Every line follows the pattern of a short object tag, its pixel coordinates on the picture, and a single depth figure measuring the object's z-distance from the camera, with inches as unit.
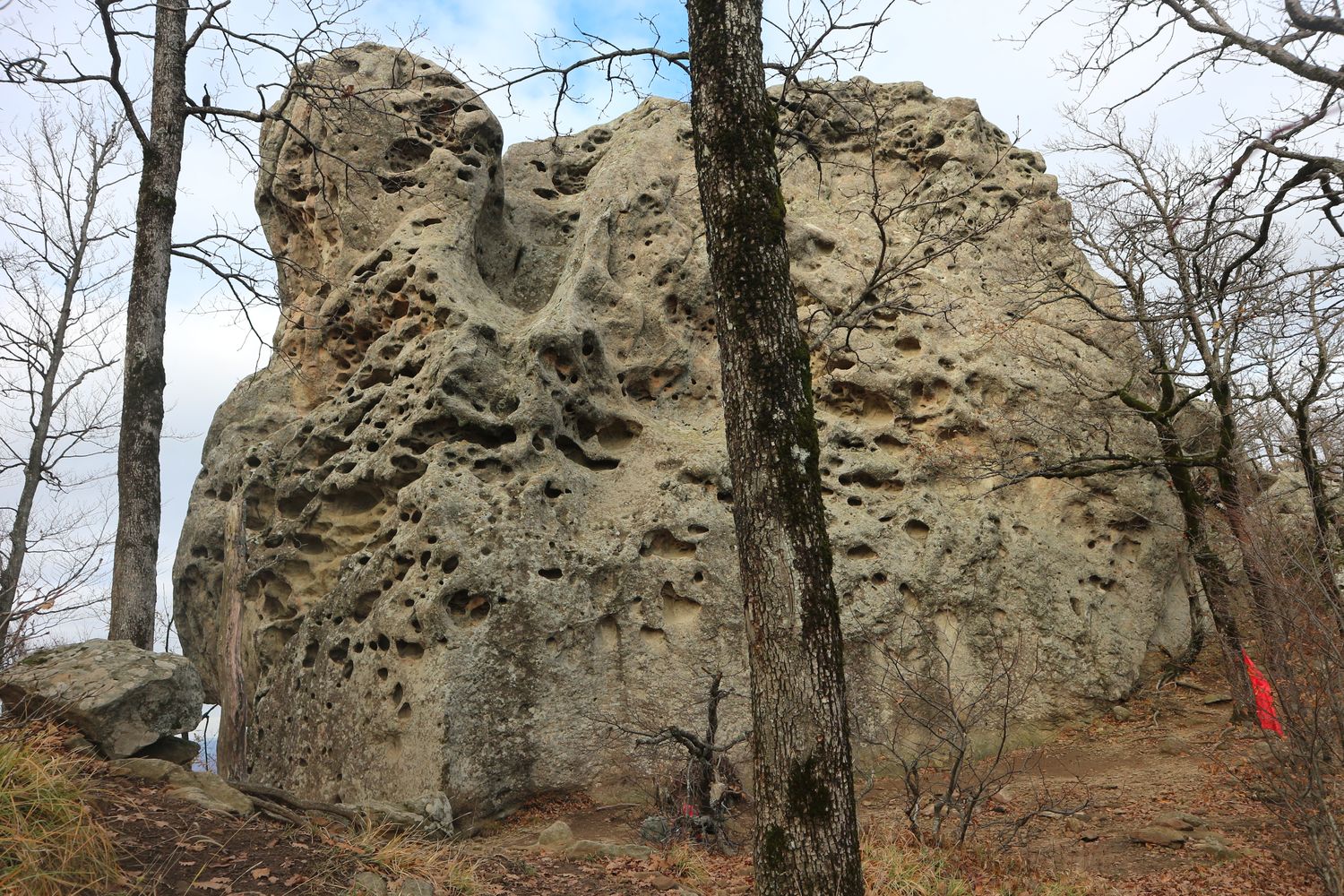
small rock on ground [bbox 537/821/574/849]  291.6
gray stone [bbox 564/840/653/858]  278.5
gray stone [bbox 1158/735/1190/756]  385.1
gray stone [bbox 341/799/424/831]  266.1
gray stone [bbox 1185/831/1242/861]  293.4
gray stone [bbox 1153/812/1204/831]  313.0
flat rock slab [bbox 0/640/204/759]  238.8
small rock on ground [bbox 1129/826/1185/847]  305.1
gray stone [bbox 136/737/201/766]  257.3
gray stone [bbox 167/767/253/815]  231.3
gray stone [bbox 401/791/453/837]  290.8
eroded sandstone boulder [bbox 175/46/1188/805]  357.1
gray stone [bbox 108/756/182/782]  235.8
